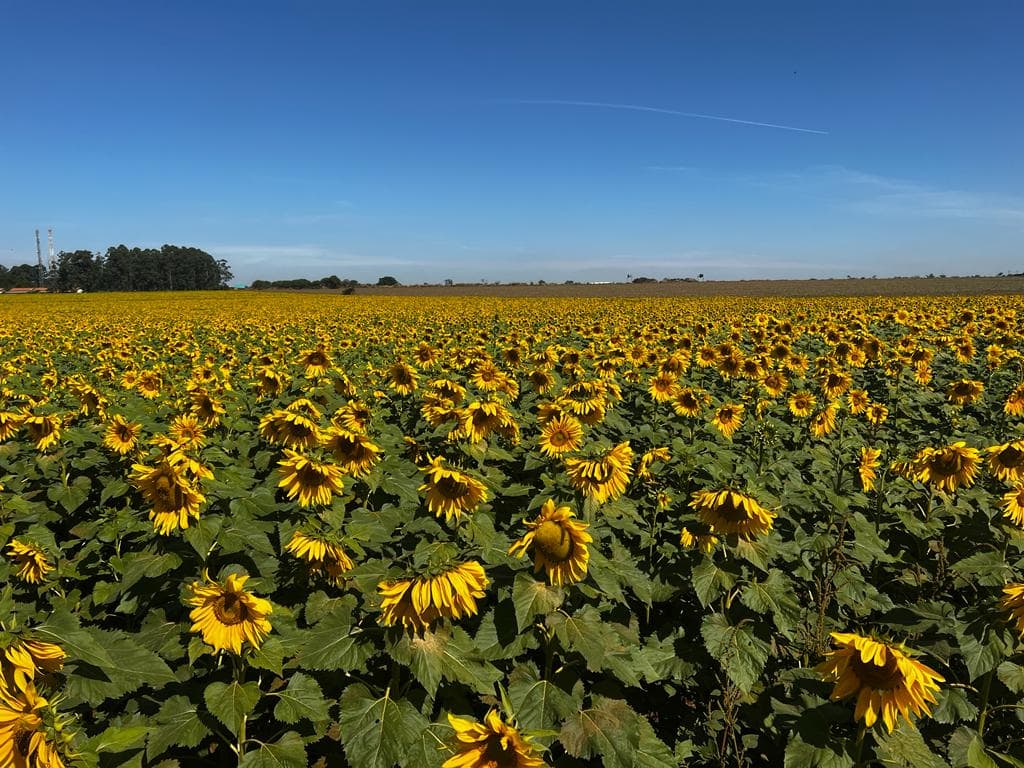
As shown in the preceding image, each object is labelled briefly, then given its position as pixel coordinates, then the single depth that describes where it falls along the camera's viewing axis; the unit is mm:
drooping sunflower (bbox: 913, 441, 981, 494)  4305
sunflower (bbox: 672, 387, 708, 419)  6695
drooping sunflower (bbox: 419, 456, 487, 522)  3400
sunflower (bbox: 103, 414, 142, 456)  4805
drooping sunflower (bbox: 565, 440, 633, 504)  3408
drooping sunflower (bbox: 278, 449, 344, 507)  3326
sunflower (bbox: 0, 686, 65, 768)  1464
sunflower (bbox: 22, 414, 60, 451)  5055
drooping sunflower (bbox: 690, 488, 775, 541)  2934
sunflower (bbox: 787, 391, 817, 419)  7109
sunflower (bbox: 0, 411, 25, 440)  5223
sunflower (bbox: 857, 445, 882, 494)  4750
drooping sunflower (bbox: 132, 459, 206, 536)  3076
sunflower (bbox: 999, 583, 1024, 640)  2277
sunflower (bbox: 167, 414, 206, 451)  4594
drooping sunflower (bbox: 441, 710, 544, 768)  1671
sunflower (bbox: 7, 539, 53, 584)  3492
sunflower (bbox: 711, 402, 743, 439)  6523
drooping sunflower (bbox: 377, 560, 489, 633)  2111
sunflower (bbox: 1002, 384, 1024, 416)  6410
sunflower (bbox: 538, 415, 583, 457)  4684
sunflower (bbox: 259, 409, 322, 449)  4176
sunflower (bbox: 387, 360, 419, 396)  6699
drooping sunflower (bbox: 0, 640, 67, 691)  1732
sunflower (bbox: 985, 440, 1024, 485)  3881
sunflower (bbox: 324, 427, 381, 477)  3934
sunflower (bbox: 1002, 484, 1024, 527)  3387
